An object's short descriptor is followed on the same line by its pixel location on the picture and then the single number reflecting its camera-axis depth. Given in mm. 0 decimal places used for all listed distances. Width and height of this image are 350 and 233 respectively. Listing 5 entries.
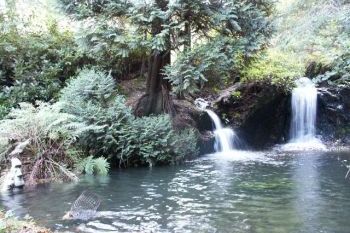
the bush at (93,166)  11703
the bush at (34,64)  15531
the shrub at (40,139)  10953
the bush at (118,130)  12594
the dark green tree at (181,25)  12891
